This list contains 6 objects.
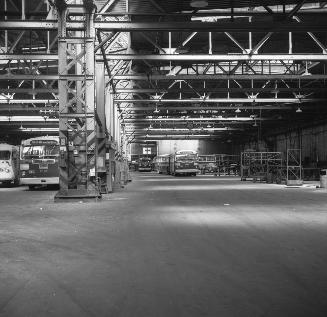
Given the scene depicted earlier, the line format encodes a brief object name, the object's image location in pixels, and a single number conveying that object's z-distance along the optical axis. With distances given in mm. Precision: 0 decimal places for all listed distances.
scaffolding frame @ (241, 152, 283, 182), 36769
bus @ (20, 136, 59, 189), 27594
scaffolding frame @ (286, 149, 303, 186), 30606
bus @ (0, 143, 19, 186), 33812
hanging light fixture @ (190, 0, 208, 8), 16641
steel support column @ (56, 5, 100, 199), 17859
